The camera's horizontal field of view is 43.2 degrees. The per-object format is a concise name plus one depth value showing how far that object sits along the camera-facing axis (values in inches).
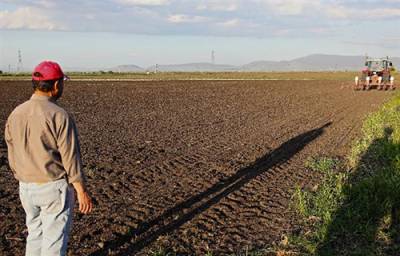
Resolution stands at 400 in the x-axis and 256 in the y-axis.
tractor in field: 1170.0
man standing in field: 135.6
